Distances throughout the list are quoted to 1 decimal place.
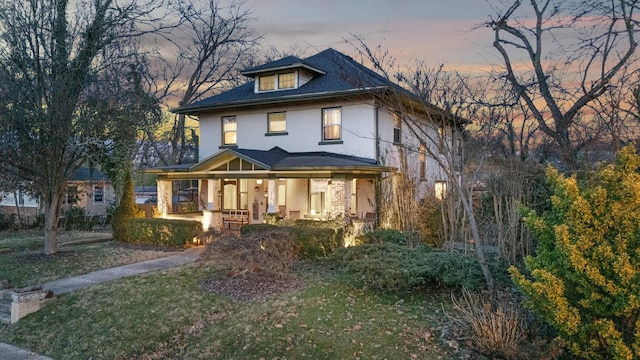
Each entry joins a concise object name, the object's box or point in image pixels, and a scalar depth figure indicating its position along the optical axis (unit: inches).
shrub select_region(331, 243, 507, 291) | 282.7
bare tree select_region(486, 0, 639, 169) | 419.8
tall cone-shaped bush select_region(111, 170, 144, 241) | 597.3
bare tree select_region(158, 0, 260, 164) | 1075.3
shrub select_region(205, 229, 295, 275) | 342.0
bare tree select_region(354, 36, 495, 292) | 285.6
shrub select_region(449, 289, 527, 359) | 203.8
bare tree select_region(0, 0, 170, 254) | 451.8
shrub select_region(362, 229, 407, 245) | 441.1
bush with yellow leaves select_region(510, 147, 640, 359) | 177.8
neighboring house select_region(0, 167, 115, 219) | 1005.2
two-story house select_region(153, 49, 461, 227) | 596.4
